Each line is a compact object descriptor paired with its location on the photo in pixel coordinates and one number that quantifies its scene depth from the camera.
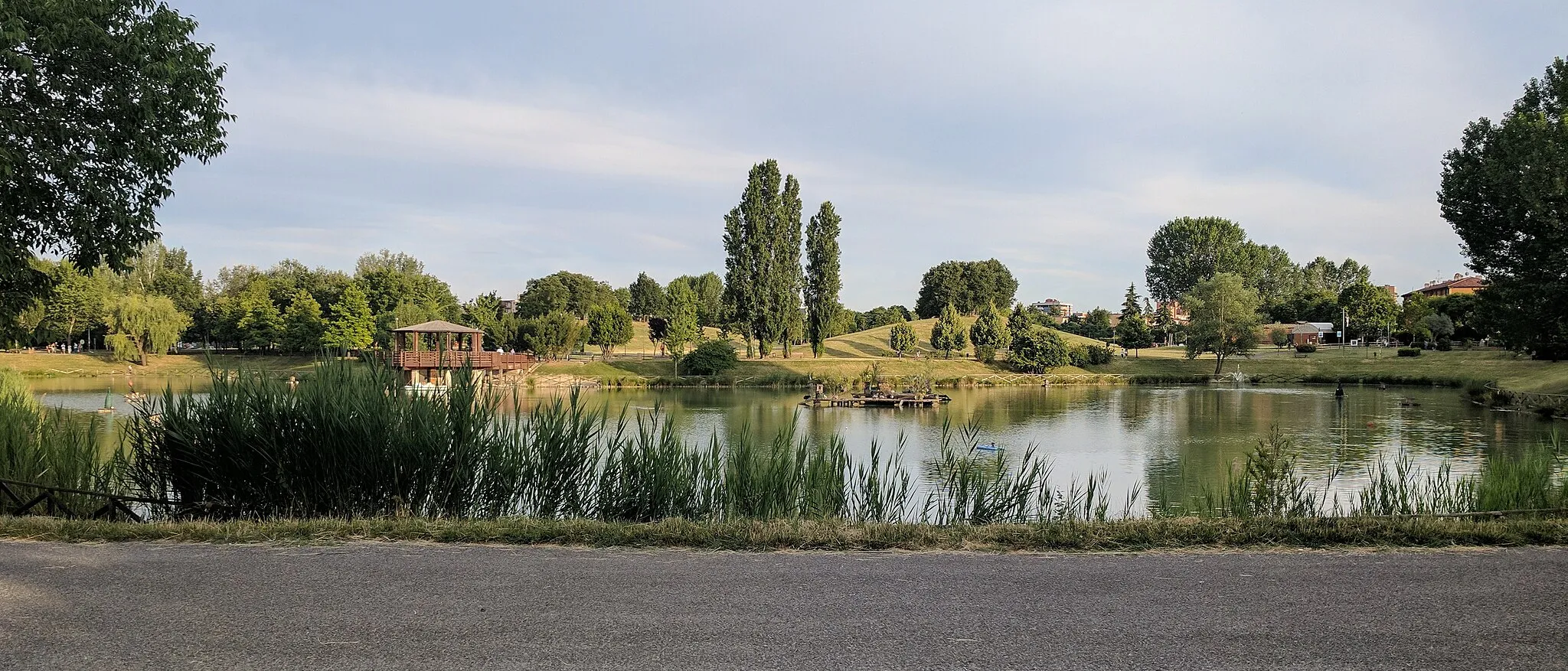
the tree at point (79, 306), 68.19
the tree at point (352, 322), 70.01
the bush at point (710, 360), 65.06
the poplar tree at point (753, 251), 65.19
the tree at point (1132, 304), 118.33
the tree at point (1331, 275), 131.12
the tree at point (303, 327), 71.56
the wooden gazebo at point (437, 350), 50.88
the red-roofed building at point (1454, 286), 103.86
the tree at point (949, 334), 80.06
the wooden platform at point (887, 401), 50.75
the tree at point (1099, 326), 111.25
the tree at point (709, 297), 107.38
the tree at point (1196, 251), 109.38
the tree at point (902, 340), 83.06
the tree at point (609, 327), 76.12
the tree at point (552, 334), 69.69
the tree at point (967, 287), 113.12
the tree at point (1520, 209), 28.98
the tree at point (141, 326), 65.56
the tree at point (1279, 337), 82.25
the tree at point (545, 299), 95.62
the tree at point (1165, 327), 100.94
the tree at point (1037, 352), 73.06
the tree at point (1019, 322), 77.72
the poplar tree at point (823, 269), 68.44
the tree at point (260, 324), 72.56
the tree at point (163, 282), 82.69
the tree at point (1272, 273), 110.75
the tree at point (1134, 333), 85.62
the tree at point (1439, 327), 71.88
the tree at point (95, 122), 8.91
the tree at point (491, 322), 74.93
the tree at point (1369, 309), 83.25
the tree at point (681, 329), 69.62
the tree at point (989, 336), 77.06
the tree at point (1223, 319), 71.44
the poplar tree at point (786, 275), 65.62
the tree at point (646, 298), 124.50
